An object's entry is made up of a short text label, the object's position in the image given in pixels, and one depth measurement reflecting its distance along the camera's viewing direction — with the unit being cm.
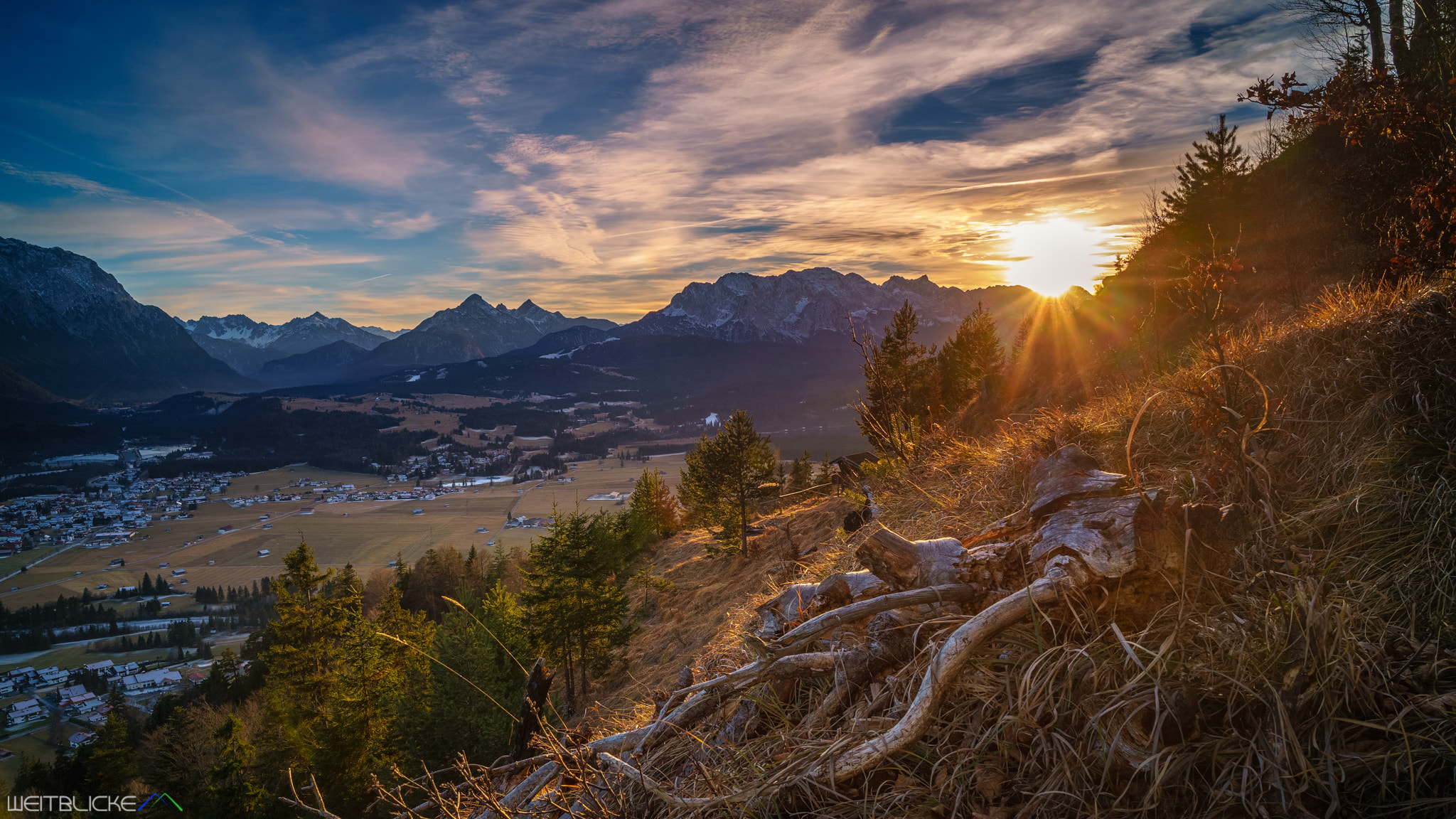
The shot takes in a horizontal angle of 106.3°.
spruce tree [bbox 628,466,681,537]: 4428
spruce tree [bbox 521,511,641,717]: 2084
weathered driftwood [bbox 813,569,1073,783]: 184
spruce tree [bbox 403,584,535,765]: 1689
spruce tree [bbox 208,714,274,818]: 1856
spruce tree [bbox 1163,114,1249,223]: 1823
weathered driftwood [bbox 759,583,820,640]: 309
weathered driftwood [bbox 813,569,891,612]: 296
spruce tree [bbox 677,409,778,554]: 2764
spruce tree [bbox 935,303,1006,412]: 3541
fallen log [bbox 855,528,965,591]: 257
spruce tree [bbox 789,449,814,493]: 3778
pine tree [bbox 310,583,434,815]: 1917
